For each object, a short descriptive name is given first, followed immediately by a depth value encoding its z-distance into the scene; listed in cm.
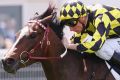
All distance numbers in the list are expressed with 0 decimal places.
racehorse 1222
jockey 1244
